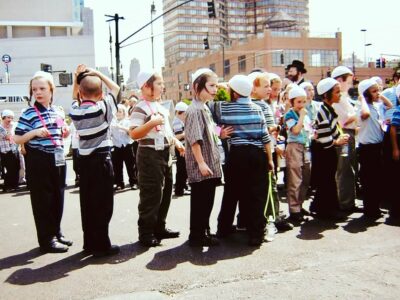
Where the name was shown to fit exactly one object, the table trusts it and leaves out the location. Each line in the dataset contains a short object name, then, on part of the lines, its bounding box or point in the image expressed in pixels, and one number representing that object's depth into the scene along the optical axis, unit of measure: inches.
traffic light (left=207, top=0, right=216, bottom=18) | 955.3
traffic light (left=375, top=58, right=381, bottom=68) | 1883.6
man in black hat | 337.7
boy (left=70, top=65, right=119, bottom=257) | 193.0
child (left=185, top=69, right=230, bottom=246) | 199.3
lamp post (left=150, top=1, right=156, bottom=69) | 1678.9
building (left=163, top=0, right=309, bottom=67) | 5649.6
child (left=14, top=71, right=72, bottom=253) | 205.6
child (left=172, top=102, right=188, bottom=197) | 362.0
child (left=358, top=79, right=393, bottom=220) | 255.6
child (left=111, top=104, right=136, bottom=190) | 405.1
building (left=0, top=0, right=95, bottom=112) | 3134.8
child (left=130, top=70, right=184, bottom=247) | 206.7
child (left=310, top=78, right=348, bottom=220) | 245.9
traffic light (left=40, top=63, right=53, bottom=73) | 889.1
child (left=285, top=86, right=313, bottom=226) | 241.0
